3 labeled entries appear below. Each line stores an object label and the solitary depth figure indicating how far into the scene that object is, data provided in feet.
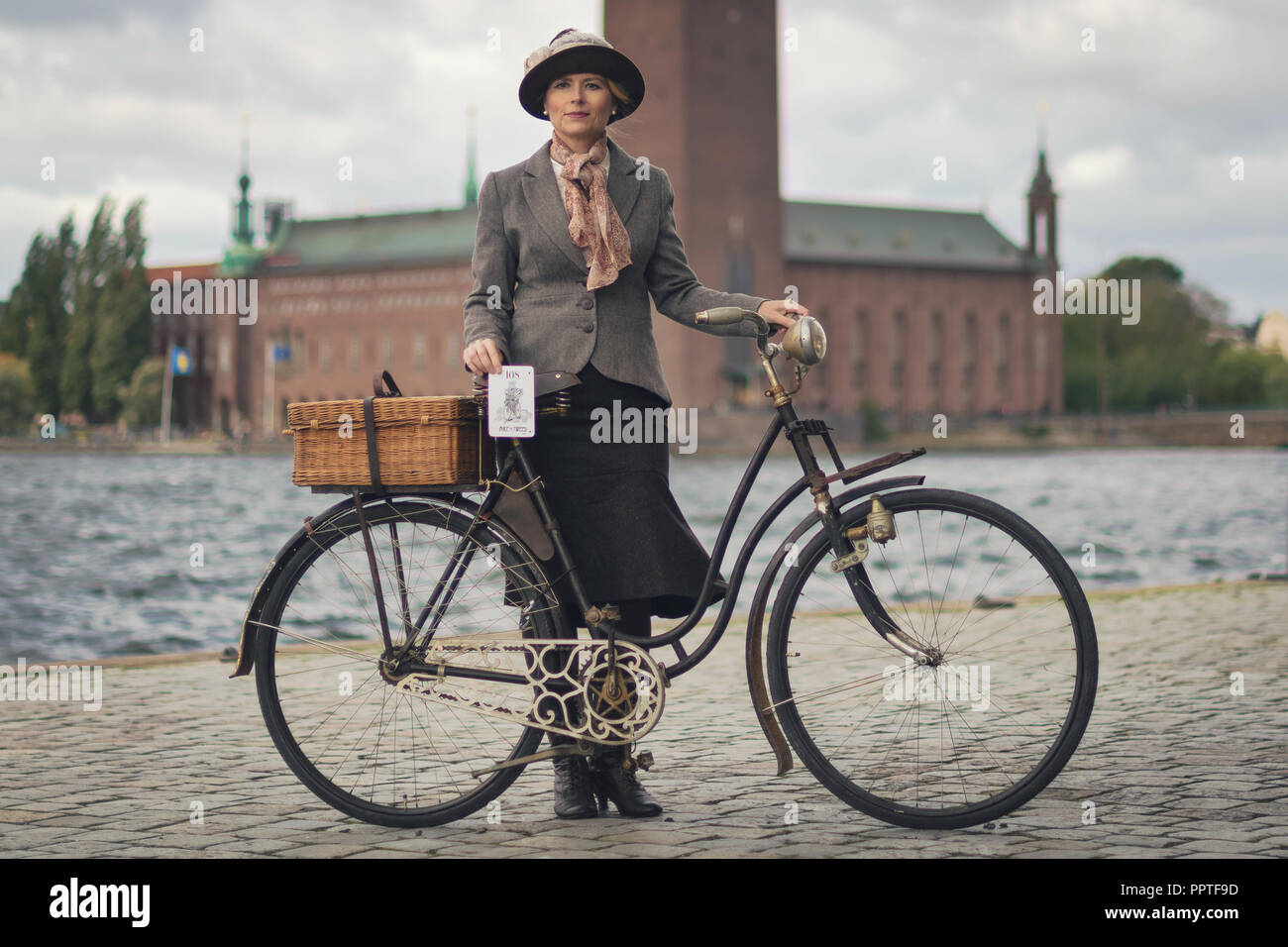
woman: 11.82
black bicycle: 11.00
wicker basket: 11.36
